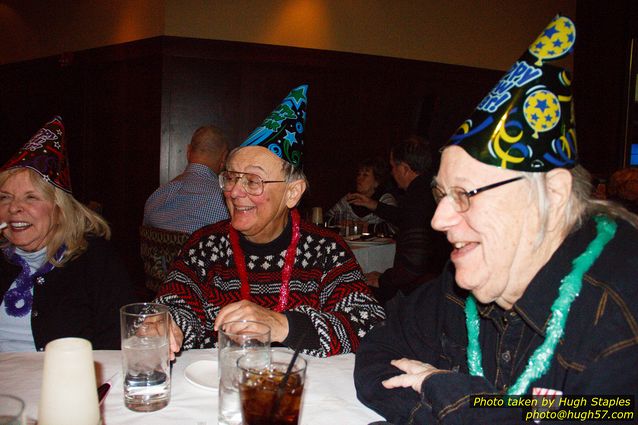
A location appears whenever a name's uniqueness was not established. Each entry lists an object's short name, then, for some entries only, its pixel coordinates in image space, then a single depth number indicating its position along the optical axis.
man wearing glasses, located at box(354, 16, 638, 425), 1.16
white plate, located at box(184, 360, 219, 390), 1.46
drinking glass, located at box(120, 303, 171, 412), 1.33
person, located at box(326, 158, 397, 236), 6.28
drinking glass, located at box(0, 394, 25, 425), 0.85
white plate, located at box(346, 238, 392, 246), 4.78
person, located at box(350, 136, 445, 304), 3.98
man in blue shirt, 4.07
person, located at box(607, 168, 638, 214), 5.48
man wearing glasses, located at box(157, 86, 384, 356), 2.12
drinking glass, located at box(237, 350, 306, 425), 1.08
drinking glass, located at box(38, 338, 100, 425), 0.98
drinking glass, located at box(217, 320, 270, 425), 1.25
